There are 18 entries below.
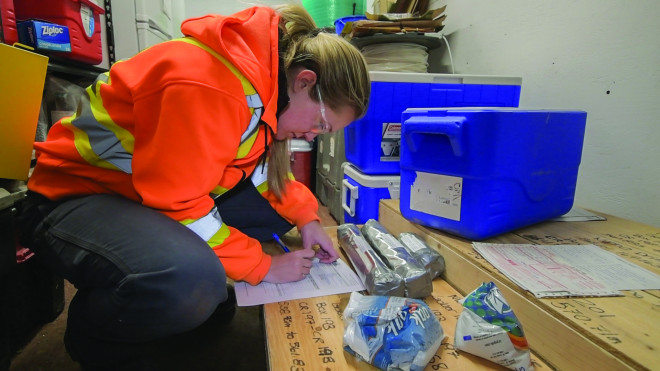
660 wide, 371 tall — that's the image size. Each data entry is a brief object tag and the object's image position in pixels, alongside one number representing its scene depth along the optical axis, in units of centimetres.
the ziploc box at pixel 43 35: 88
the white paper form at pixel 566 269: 52
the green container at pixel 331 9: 180
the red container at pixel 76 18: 99
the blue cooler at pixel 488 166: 64
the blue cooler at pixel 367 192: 113
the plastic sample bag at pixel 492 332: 45
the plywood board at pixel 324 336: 47
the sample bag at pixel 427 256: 68
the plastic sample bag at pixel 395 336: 45
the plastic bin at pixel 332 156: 147
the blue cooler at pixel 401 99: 108
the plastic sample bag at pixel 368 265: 60
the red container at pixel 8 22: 81
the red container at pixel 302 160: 202
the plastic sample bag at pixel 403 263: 61
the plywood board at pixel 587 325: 39
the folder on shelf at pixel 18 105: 66
